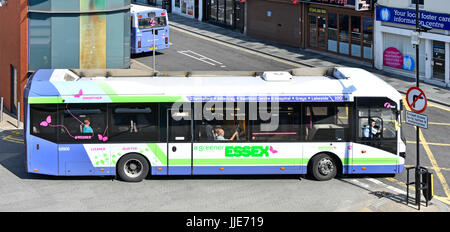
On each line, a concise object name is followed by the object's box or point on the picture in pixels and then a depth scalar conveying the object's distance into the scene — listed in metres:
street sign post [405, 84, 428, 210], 18.34
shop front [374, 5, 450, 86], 33.03
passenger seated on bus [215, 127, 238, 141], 20.30
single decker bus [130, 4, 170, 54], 39.72
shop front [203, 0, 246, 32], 48.12
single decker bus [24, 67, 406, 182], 20.17
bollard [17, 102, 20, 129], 26.84
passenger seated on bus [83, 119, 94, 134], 20.28
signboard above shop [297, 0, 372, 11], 36.34
